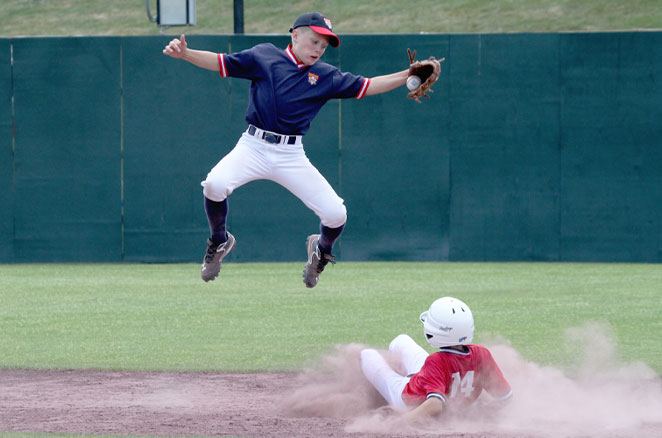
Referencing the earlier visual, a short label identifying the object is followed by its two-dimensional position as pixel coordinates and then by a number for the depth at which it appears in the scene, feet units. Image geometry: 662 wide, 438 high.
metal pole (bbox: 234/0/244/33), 107.96
